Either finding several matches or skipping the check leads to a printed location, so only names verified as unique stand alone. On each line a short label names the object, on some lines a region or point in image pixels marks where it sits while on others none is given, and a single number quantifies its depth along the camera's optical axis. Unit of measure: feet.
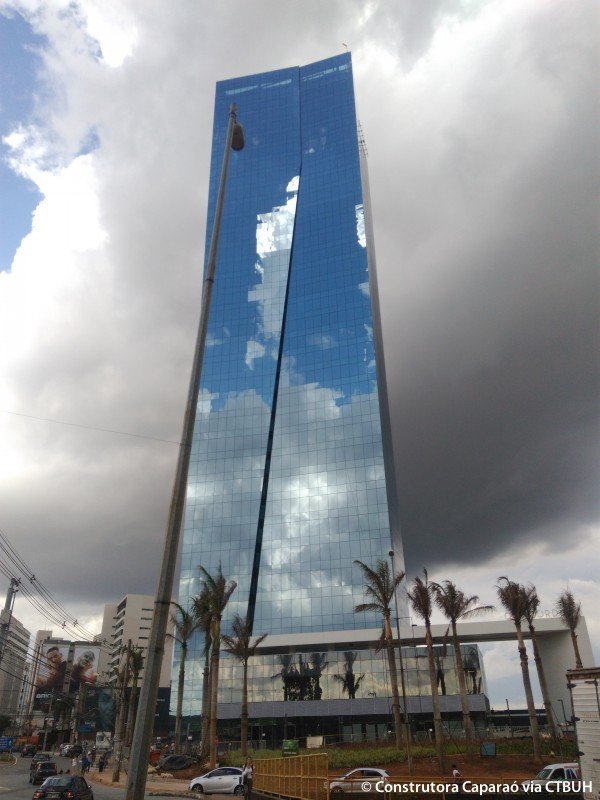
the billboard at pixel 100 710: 469.57
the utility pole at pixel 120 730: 167.73
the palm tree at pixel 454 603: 157.85
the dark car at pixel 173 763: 170.12
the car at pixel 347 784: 73.16
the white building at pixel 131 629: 638.00
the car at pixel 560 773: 88.74
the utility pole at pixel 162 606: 36.19
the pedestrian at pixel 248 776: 90.34
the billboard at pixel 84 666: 572.92
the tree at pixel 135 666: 223.51
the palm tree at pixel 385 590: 161.89
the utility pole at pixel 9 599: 248.32
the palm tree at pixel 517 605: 146.20
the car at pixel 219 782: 118.93
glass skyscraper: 375.25
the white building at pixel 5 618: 205.22
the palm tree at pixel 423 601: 150.71
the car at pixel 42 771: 146.30
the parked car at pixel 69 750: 270.79
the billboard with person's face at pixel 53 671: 576.69
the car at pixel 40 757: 210.59
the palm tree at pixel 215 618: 169.68
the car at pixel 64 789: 88.07
